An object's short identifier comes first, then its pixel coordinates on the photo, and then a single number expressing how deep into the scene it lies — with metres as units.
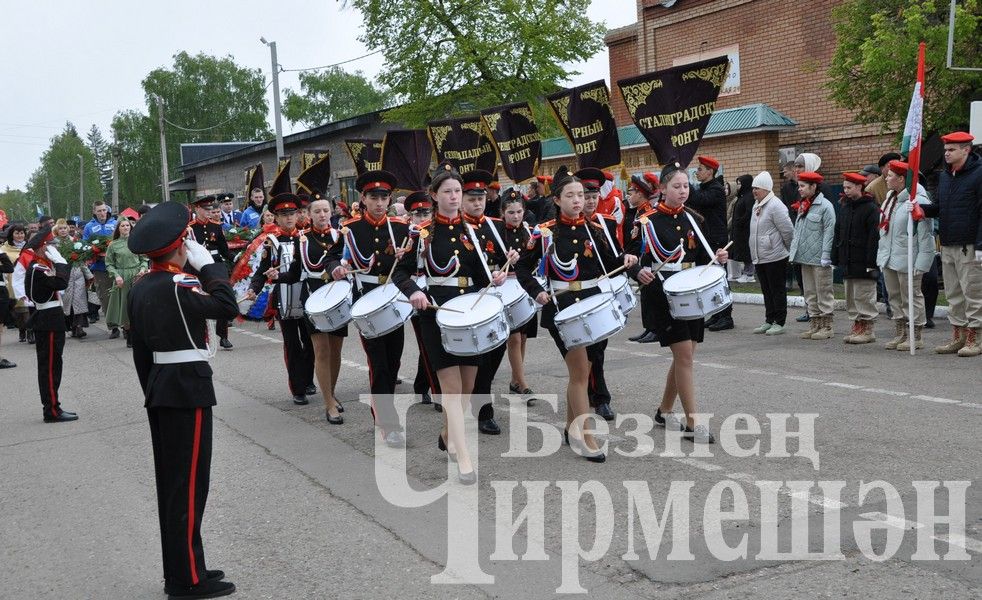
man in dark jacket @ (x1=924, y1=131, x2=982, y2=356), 10.37
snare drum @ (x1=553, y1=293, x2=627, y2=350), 6.70
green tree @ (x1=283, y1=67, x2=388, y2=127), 111.38
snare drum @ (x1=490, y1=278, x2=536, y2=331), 7.32
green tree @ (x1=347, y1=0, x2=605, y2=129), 29.09
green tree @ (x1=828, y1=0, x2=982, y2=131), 14.73
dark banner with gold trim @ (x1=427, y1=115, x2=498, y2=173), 13.84
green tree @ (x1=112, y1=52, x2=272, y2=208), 87.94
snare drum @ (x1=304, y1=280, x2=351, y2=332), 8.28
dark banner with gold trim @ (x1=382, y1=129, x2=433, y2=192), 15.03
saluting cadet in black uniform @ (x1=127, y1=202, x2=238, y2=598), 4.88
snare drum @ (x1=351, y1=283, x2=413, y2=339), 7.59
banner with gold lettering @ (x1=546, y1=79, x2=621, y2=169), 12.13
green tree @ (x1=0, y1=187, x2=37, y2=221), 156.75
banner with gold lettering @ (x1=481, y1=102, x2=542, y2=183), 13.81
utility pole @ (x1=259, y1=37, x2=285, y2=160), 34.44
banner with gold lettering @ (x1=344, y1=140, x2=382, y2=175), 15.75
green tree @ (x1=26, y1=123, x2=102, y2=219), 127.75
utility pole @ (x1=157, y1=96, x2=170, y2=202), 52.97
